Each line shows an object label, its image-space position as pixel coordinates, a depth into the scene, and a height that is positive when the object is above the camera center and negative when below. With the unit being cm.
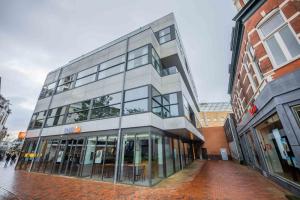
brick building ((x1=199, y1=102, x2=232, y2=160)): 2473 +175
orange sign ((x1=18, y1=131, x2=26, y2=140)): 1441 +199
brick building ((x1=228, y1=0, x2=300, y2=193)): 517 +319
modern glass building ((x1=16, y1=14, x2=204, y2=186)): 876 +284
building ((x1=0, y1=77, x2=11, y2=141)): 3306 +1054
